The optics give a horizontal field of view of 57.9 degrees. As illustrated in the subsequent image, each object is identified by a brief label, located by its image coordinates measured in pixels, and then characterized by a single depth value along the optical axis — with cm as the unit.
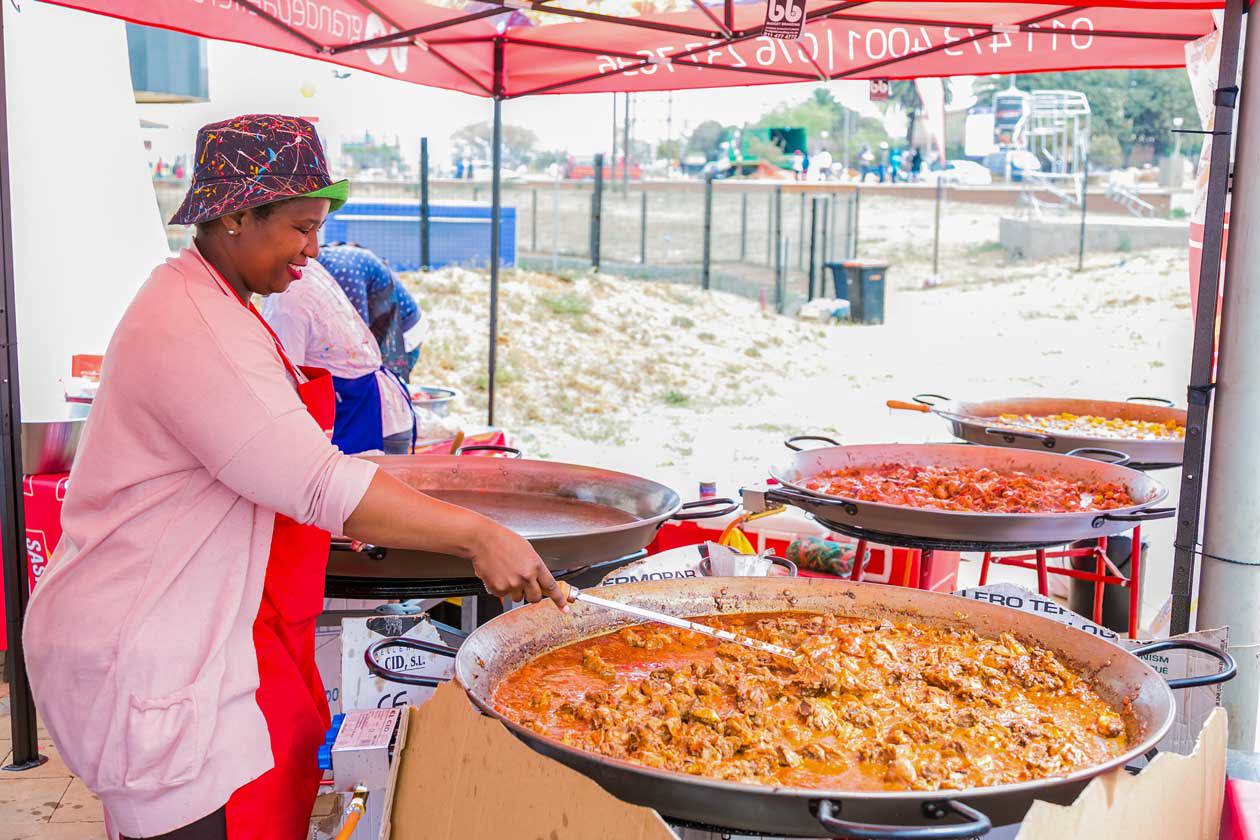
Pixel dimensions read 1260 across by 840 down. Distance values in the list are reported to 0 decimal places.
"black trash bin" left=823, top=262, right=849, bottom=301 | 1719
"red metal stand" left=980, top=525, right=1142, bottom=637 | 428
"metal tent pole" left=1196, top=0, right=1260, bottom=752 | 308
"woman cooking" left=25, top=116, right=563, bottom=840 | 174
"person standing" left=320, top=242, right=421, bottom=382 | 529
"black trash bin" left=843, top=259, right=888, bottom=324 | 1688
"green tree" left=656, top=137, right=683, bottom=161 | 4162
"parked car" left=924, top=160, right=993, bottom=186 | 3147
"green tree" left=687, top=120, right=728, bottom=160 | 4485
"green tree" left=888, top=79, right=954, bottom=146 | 3400
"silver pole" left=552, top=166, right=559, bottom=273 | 1561
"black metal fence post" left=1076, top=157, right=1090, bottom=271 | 1936
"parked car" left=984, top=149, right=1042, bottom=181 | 3080
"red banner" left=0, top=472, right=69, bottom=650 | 438
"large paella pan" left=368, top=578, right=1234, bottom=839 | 144
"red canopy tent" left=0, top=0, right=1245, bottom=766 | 411
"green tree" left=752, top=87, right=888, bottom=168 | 3978
